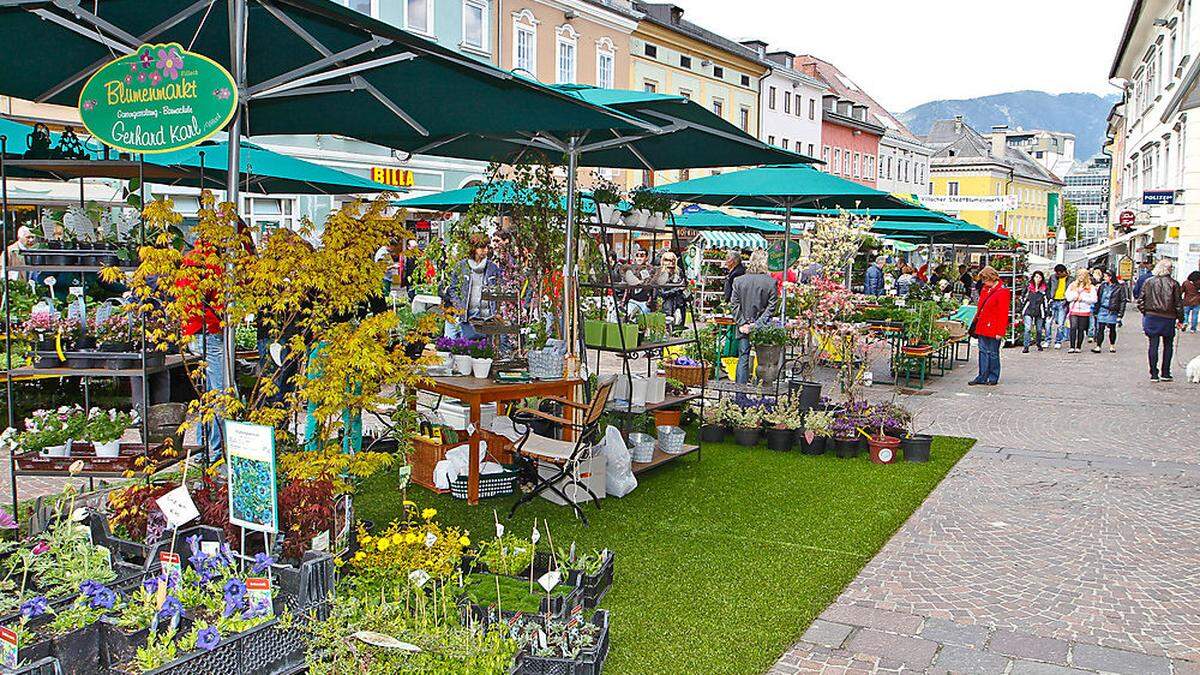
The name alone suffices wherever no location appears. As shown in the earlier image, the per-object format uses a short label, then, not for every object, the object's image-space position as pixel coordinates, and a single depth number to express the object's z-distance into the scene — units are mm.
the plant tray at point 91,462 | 5129
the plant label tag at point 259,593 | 3420
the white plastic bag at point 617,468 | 6750
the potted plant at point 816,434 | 8359
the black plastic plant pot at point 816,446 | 8359
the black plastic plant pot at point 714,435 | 8789
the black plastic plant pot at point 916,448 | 8172
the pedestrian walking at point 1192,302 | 20531
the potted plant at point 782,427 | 8445
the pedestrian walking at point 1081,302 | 17391
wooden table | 6254
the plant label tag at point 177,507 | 3785
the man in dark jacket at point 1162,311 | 13203
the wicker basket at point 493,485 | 6578
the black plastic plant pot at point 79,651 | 3129
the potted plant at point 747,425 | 8617
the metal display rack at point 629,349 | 7191
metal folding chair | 6137
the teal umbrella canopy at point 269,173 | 9781
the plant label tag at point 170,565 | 3498
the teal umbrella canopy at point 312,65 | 3977
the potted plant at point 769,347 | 11281
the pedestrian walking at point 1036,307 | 18047
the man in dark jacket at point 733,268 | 19141
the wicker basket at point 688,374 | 8898
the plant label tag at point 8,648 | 3006
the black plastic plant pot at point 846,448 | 8273
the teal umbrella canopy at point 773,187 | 10539
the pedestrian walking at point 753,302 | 11336
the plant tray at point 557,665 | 3617
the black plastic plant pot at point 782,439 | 8445
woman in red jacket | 12672
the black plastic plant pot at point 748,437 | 8609
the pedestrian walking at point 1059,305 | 18844
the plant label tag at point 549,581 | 4005
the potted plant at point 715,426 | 8789
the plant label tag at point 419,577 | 3834
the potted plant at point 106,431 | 5496
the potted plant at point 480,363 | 6720
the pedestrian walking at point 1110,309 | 18141
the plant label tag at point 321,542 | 3994
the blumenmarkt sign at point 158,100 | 3625
